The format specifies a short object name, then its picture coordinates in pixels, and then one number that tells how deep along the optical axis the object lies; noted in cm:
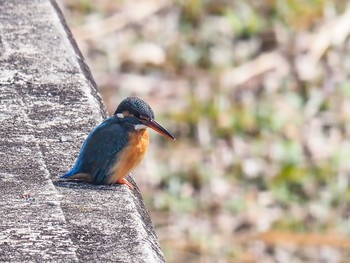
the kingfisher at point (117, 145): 601
